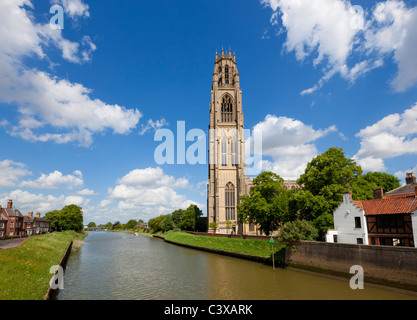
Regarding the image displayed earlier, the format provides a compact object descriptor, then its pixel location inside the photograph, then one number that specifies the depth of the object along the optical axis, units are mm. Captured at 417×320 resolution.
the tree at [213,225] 67312
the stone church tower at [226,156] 72769
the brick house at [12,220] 64181
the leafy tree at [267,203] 39344
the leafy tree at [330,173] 30594
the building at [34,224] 77606
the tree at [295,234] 27172
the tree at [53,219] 99156
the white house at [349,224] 25406
